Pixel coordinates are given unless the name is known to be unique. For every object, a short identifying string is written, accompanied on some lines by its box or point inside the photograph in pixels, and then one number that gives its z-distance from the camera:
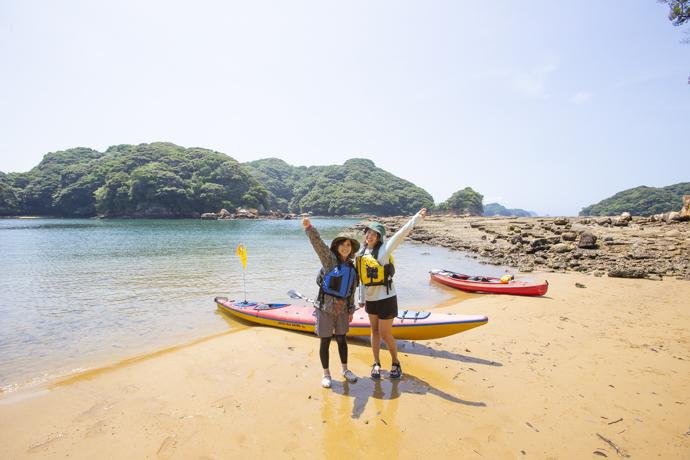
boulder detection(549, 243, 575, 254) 17.45
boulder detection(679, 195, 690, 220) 24.56
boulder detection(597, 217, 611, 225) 28.76
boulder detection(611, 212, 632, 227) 27.02
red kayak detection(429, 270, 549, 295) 9.97
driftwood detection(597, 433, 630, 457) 3.12
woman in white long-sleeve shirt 4.34
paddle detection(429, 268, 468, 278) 13.16
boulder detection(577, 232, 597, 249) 17.27
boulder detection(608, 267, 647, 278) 11.16
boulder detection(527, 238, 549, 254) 18.77
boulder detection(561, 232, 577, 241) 19.69
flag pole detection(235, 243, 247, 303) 8.89
